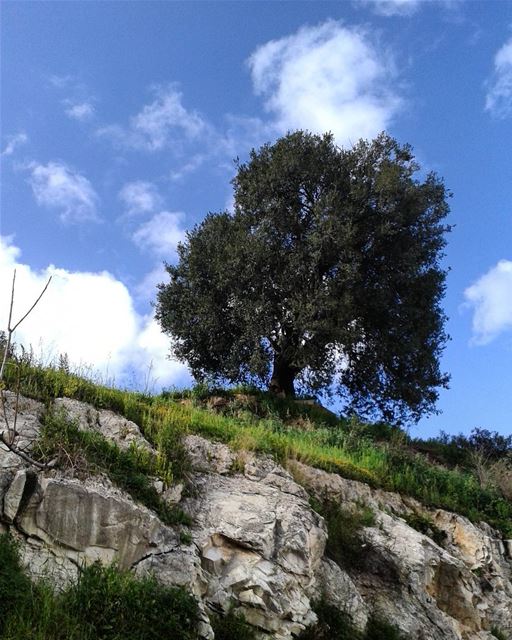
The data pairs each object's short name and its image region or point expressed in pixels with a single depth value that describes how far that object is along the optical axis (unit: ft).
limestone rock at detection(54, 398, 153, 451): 30.96
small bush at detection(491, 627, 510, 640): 34.58
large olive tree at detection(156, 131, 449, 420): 71.82
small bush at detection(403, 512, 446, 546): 37.94
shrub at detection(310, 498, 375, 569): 32.04
